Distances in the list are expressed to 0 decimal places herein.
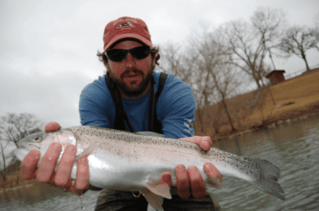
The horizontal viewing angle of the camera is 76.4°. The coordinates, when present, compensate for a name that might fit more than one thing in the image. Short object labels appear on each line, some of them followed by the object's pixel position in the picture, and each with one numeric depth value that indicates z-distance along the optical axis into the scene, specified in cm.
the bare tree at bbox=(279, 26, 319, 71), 4038
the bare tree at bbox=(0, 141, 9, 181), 2634
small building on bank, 3862
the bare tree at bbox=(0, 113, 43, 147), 2948
